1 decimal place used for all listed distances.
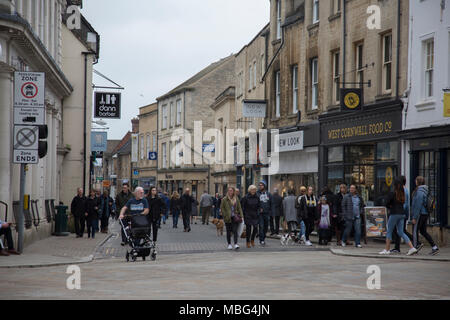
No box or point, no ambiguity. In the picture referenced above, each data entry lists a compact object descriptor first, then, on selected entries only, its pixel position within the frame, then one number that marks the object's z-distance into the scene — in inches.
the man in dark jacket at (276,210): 1125.7
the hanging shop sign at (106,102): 1453.0
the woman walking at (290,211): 1009.5
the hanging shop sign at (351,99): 1068.5
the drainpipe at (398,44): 981.8
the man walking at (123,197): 1013.8
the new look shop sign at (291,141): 1309.9
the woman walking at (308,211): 940.0
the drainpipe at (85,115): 1473.9
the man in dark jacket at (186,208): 1321.4
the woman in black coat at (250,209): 885.8
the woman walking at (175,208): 1475.8
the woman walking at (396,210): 751.1
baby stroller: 700.7
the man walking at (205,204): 1598.2
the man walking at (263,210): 936.9
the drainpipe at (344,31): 1143.0
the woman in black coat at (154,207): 894.4
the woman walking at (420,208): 738.8
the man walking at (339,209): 927.0
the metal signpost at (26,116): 742.5
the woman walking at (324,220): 919.7
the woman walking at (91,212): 1109.1
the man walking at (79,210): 1111.6
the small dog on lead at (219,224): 1150.3
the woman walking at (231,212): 863.7
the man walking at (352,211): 896.9
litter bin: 1157.5
